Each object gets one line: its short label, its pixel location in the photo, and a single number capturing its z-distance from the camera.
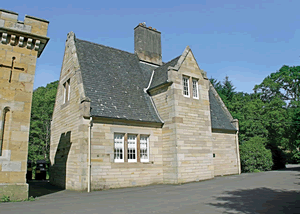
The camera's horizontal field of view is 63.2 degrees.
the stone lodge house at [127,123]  14.82
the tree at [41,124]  38.44
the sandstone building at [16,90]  10.61
